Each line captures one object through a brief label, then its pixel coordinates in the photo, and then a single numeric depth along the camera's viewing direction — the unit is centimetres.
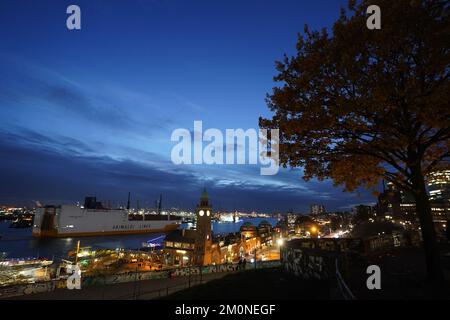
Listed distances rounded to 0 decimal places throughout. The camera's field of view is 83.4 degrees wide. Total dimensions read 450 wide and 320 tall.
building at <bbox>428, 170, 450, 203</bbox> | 12440
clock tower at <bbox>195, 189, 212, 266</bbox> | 5475
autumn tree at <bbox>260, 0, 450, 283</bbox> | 878
